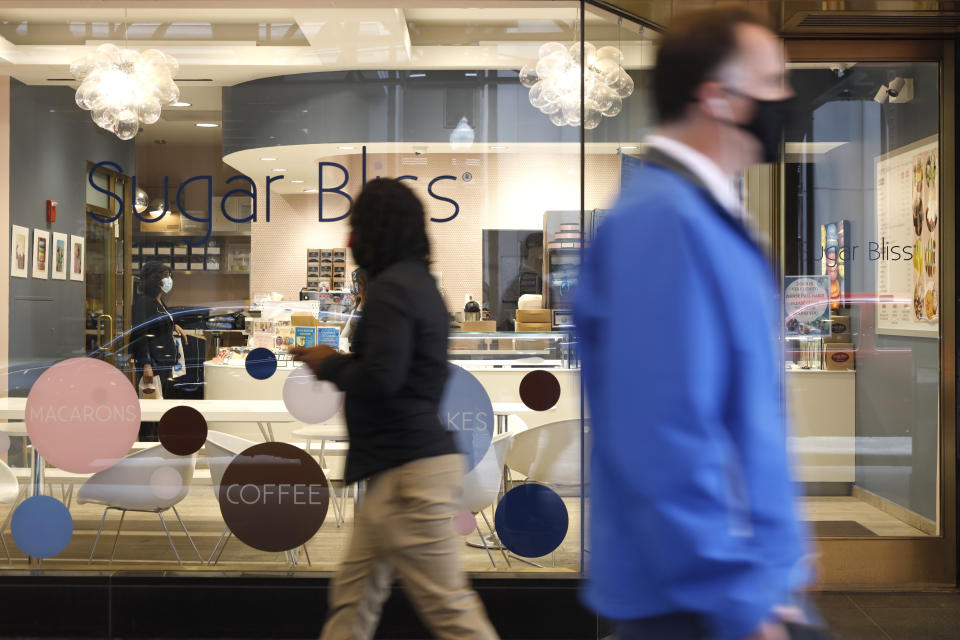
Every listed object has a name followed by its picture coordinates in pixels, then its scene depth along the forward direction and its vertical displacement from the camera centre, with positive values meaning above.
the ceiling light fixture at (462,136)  3.41 +0.67
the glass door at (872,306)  3.82 +0.03
